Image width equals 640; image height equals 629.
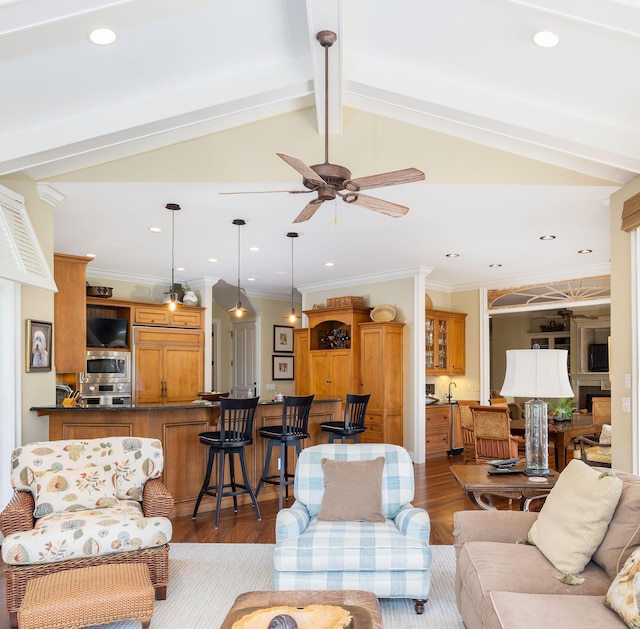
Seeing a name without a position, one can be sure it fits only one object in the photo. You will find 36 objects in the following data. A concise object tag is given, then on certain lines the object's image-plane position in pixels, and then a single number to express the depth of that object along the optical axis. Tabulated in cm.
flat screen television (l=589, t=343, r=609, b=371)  1124
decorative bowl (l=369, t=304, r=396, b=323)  802
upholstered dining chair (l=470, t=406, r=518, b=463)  584
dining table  613
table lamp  344
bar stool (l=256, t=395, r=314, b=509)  512
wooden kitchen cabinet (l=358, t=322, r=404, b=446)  783
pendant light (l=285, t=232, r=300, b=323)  580
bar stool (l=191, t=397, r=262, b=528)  473
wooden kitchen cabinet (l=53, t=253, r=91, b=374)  556
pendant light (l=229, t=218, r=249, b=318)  524
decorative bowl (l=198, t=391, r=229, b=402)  645
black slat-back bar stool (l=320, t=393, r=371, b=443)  575
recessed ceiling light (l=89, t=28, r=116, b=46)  304
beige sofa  200
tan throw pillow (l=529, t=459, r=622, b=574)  238
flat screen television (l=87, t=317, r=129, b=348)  771
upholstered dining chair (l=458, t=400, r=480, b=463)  690
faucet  902
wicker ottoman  249
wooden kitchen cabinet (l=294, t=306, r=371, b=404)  823
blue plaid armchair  294
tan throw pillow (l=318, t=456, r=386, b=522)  332
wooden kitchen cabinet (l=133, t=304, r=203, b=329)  810
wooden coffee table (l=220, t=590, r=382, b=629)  215
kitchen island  470
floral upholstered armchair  295
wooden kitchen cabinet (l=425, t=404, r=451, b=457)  830
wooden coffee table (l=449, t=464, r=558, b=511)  328
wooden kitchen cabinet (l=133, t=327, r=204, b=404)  805
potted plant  663
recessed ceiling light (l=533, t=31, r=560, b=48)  303
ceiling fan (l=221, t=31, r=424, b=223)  305
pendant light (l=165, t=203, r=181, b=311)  481
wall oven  759
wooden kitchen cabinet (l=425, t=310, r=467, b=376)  856
